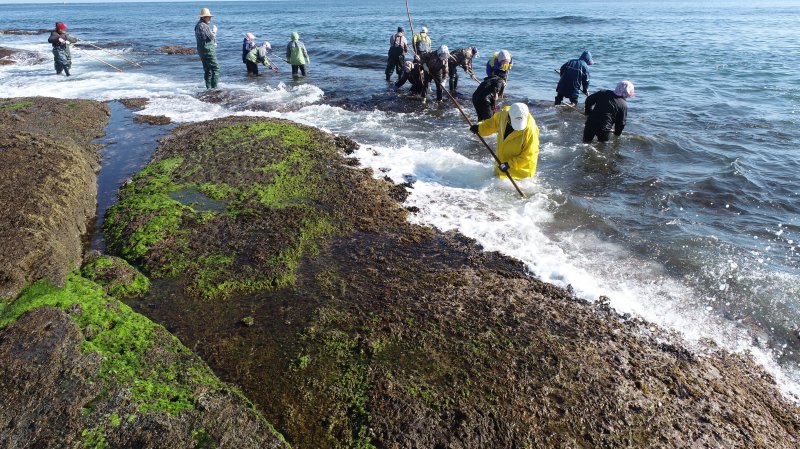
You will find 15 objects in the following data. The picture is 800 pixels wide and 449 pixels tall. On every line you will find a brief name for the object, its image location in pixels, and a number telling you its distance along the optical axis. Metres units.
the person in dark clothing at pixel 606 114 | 9.80
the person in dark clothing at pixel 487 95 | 10.70
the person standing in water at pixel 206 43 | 13.19
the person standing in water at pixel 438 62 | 13.34
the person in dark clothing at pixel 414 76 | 14.37
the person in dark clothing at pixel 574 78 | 12.90
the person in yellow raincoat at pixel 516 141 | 7.17
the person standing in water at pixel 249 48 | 18.19
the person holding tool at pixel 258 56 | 17.94
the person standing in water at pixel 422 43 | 15.43
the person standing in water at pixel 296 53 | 17.28
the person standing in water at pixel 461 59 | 14.33
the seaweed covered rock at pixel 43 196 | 4.80
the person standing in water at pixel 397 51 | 16.49
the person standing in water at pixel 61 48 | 16.69
